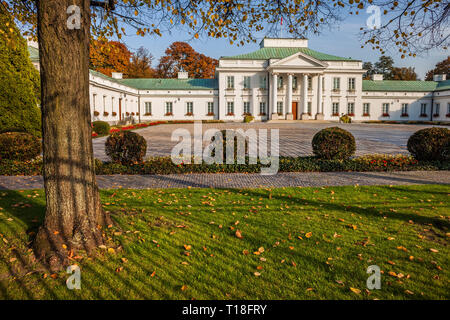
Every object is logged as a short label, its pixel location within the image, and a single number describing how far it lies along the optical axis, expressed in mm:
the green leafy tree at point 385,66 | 64231
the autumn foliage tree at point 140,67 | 49969
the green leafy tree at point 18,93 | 10875
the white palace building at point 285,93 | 39344
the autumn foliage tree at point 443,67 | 56688
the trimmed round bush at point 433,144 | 9461
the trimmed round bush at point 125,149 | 9000
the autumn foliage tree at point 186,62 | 55375
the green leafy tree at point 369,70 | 67938
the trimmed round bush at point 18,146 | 8961
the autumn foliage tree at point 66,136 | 3373
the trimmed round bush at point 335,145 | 9523
